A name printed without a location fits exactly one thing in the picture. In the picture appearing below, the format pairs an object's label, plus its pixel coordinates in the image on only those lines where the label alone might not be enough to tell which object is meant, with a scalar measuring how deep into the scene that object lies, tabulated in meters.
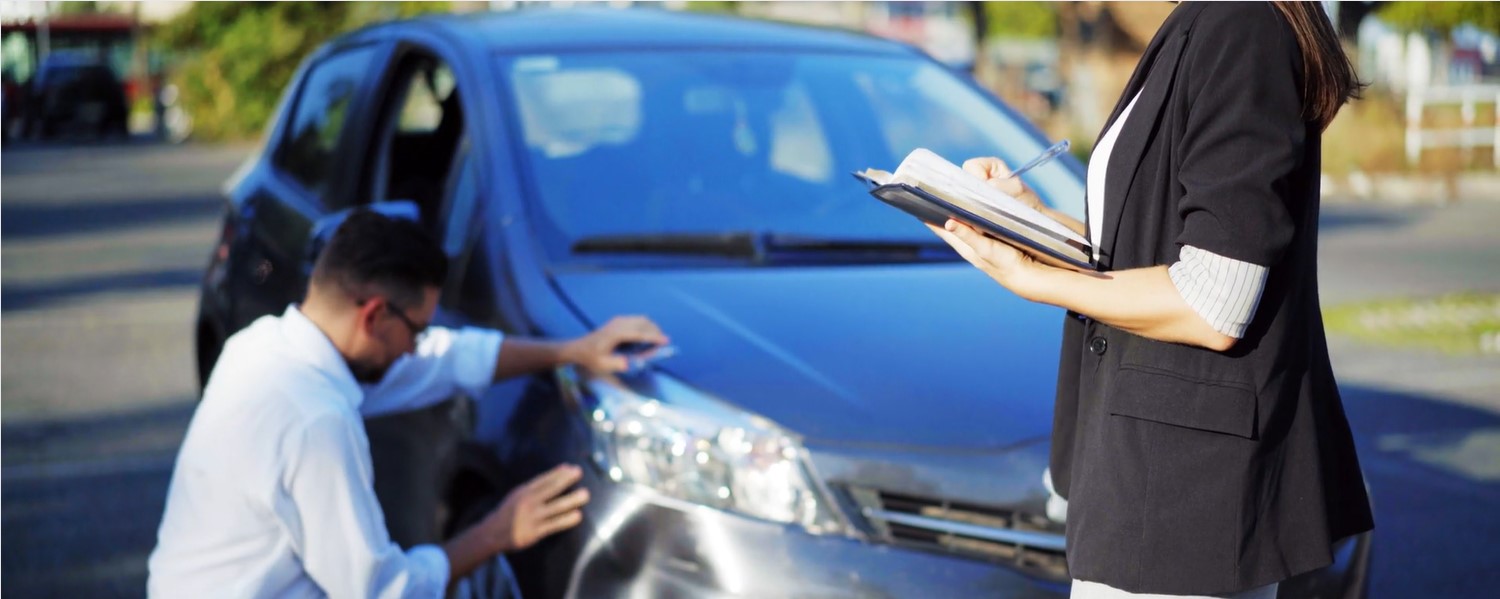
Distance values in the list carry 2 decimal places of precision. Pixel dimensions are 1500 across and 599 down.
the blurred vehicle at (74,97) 36.88
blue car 2.83
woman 1.84
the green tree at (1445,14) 26.38
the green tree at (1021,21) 74.25
